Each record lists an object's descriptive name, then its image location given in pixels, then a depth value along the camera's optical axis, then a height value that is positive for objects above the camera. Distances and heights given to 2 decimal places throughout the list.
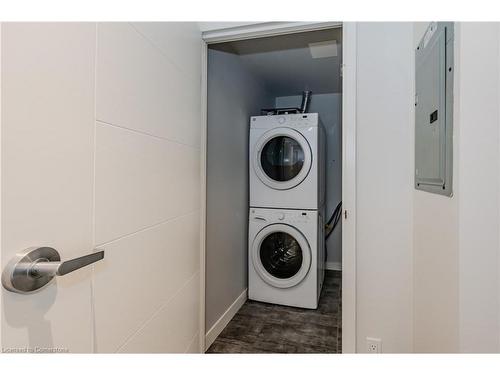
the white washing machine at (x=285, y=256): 2.45 -0.62
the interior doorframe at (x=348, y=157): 1.41 +0.16
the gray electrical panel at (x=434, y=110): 0.86 +0.29
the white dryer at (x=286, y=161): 2.45 +0.25
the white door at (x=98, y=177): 0.56 +0.02
